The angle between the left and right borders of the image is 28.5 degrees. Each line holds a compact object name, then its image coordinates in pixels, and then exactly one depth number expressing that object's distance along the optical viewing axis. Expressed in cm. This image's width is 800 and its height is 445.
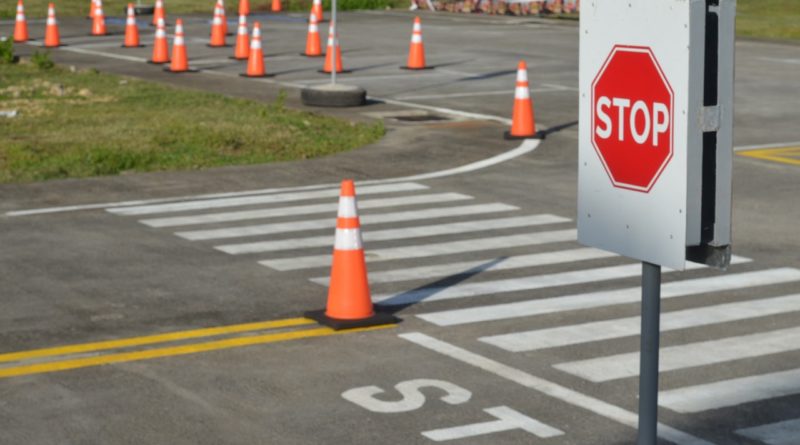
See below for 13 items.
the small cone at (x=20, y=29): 3506
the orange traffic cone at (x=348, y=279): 1027
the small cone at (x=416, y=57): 2870
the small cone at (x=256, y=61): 2700
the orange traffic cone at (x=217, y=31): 3338
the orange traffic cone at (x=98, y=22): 3659
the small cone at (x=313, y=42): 3097
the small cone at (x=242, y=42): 3059
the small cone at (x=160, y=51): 2992
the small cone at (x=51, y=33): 3362
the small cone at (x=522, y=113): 1938
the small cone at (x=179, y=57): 2806
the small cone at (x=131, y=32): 3344
